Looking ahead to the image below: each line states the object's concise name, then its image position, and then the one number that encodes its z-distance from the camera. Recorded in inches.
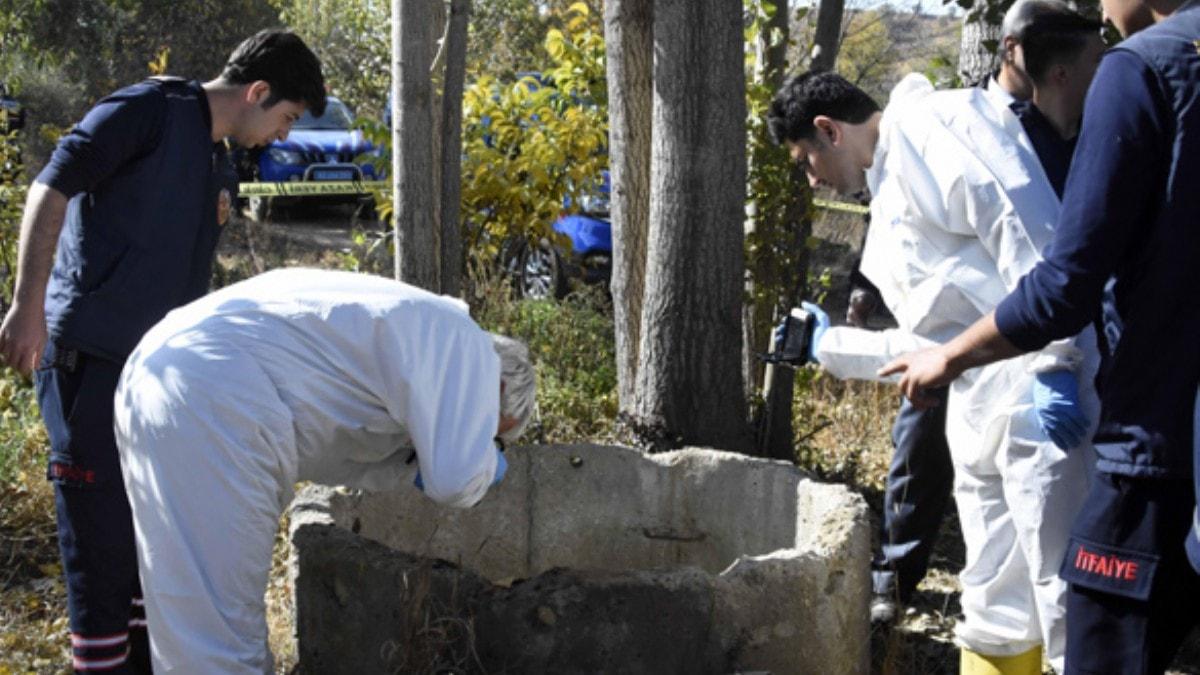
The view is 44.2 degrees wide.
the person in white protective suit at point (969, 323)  141.2
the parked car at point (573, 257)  347.9
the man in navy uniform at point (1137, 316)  107.7
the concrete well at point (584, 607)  147.5
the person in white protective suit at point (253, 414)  127.0
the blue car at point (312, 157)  664.4
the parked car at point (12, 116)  334.3
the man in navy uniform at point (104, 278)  156.3
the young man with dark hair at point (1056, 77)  164.7
